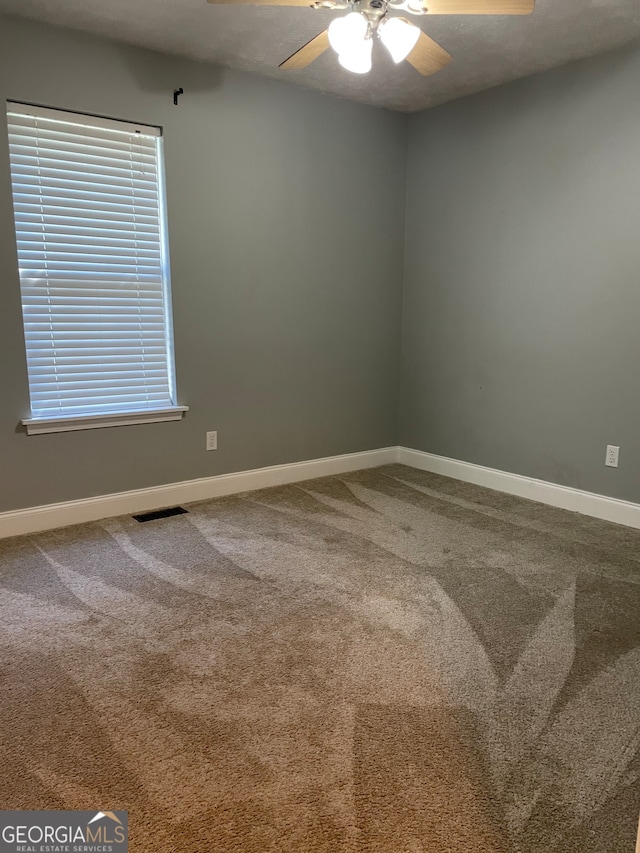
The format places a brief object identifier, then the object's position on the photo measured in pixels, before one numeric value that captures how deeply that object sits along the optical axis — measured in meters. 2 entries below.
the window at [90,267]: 2.85
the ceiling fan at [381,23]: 1.90
